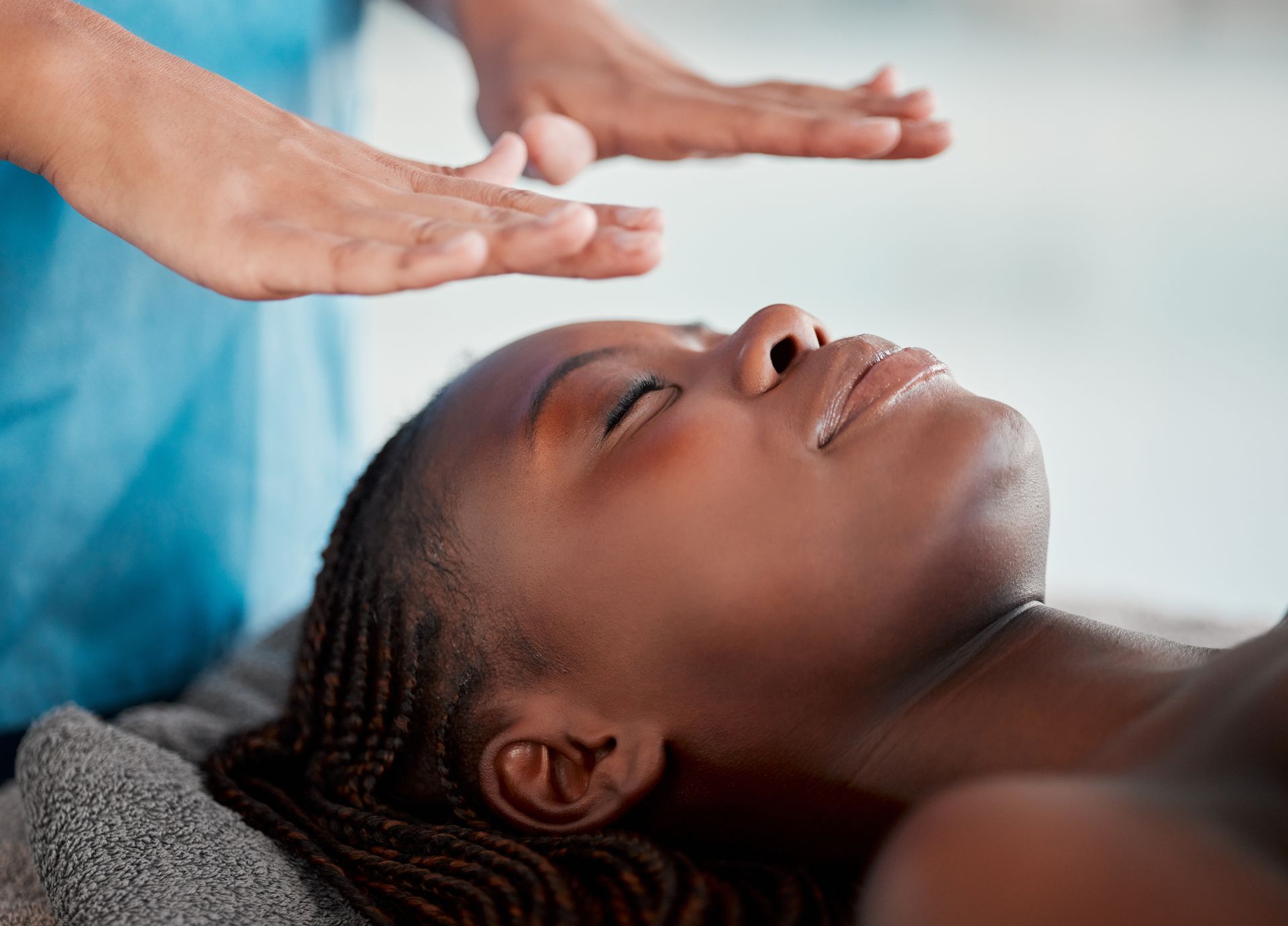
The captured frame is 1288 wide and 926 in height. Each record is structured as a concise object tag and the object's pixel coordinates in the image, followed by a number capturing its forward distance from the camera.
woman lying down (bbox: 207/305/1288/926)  0.81
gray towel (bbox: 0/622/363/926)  0.81
